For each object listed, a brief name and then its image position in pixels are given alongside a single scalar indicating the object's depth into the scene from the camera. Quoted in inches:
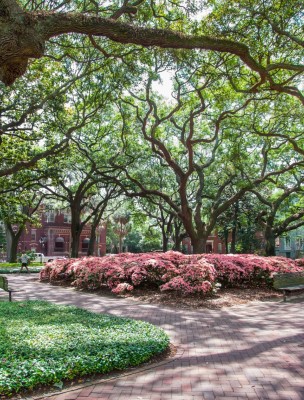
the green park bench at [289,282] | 455.8
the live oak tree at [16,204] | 1058.6
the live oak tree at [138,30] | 220.5
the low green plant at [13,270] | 997.2
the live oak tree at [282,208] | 938.1
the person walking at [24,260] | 968.8
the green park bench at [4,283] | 408.2
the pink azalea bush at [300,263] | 642.4
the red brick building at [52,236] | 2327.8
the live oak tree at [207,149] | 719.7
